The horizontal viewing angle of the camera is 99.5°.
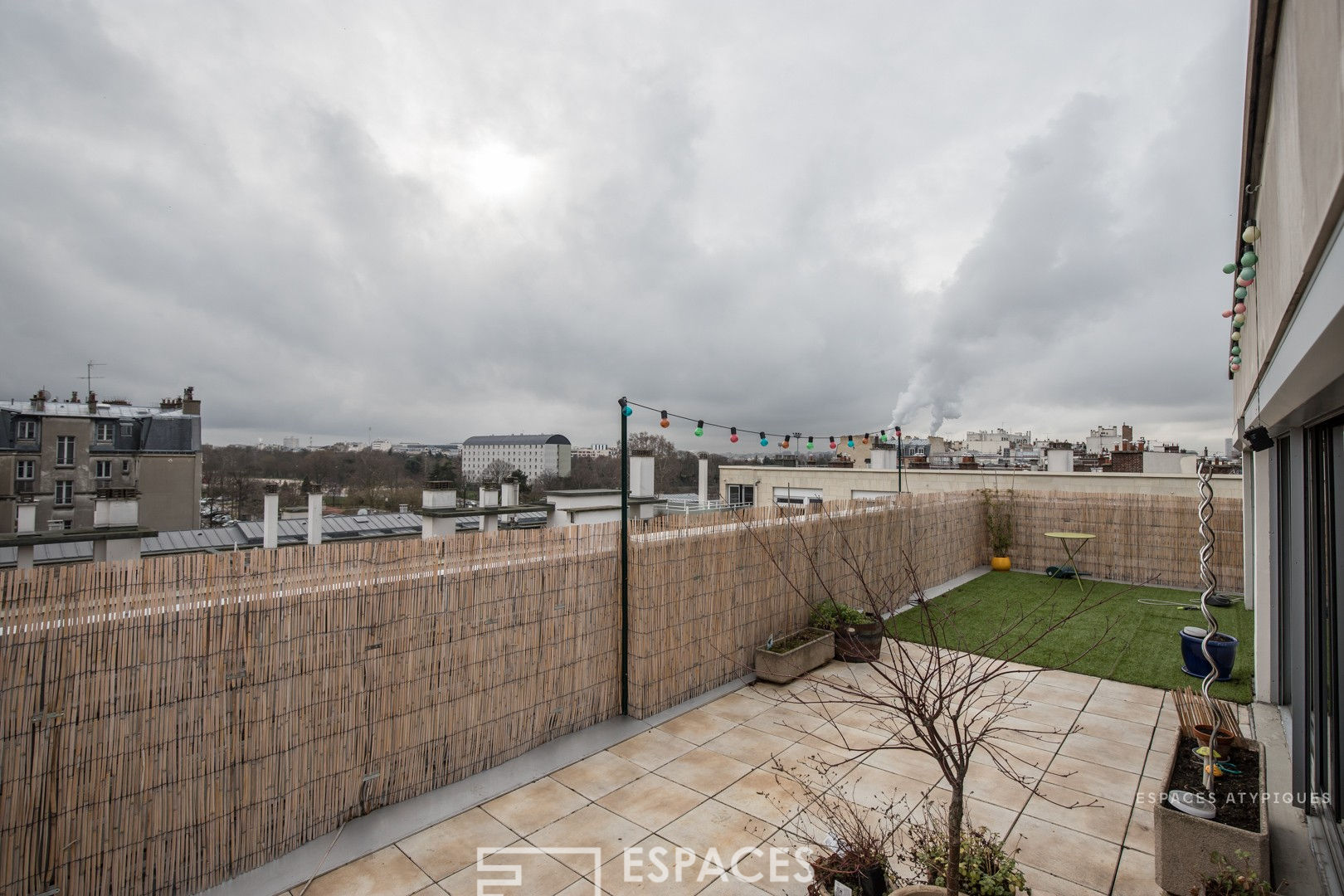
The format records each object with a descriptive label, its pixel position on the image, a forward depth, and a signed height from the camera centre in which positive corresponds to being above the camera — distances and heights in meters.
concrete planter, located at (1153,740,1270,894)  2.71 -1.88
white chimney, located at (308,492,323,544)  8.09 -0.83
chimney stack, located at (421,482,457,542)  10.05 -0.80
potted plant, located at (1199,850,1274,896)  2.53 -1.89
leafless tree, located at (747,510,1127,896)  1.99 -2.11
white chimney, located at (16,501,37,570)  7.97 -0.83
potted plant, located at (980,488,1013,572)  12.33 -1.19
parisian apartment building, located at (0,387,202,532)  22.55 +0.06
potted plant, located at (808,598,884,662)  6.56 -1.91
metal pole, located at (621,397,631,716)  5.09 -1.09
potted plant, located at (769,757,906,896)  2.55 -2.23
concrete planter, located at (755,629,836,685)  6.07 -2.16
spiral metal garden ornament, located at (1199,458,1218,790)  3.07 -0.62
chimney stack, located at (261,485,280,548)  8.16 -0.84
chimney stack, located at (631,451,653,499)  10.80 -0.24
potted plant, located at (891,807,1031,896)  2.42 -1.78
